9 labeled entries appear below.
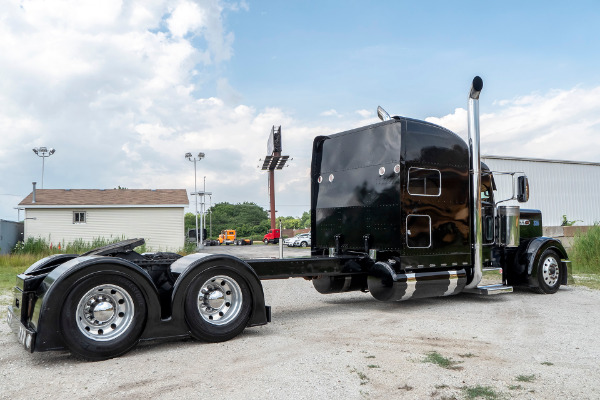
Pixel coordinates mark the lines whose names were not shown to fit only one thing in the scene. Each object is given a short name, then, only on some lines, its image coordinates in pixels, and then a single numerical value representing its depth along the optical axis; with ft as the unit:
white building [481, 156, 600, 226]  74.84
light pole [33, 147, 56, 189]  141.90
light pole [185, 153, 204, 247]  151.89
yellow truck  203.88
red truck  152.81
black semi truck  17.65
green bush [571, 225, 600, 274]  52.60
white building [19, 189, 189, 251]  108.37
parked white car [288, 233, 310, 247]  167.84
